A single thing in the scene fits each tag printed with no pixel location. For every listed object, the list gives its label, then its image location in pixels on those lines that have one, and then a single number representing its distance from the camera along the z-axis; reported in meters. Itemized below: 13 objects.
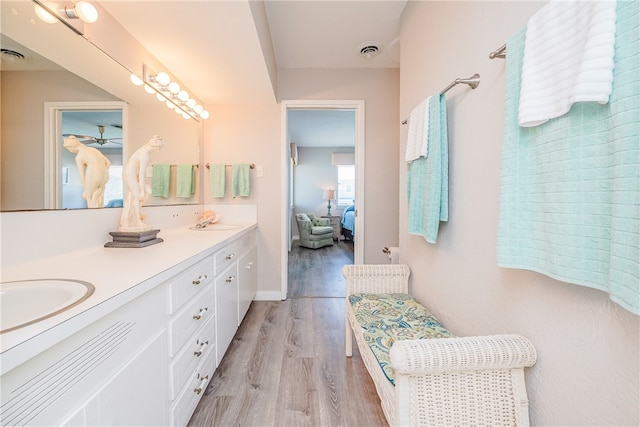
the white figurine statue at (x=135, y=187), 1.40
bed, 5.82
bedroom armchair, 5.43
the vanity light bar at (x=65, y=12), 1.03
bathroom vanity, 0.49
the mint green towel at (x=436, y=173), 1.17
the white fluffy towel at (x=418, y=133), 1.25
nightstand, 6.33
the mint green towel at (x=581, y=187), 0.49
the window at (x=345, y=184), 6.88
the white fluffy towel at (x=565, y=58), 0.52
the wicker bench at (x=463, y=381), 0.75
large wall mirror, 0.93
